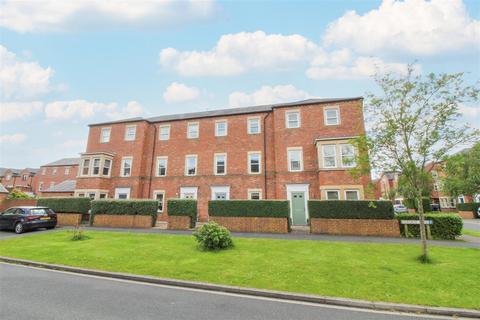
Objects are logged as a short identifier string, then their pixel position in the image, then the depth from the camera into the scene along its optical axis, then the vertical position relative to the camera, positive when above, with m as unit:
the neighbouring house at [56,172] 47.89 +6.49
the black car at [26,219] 15.62 -1.11
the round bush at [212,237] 9.60 -1.38
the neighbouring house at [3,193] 25.80 +1.01
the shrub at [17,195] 26.71 +0.88
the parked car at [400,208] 38.03 -0.49
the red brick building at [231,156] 18.53 +4.46
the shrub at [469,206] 31.80 -0.07
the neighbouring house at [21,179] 53.75 +5.65
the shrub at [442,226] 12.41 -1.14
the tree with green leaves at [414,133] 8.15 +2.59
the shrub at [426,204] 22.59 +0.13
